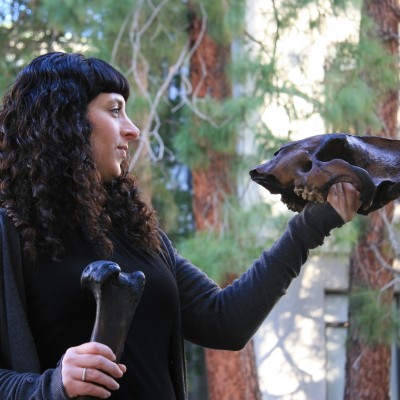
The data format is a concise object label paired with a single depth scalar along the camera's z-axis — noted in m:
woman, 2.12
